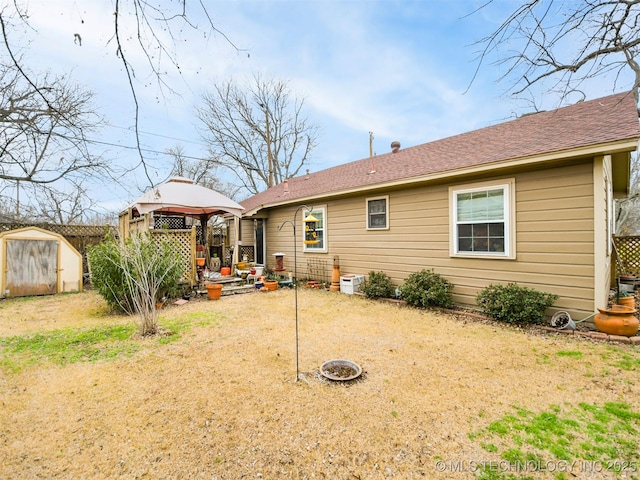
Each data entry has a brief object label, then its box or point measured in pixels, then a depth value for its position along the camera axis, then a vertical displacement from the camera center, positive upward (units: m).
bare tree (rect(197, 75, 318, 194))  17.95 +7.08
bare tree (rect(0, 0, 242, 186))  1.67 +1.26
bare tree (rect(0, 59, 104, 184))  6.48 +2.59
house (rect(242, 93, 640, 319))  4.37 +0.65
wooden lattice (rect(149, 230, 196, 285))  7.23 -0.13
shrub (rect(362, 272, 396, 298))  6.76 -1.12
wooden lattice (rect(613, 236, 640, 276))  8.13 -0.45
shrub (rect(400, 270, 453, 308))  5.70 -1.03
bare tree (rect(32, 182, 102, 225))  7.64 +1.24
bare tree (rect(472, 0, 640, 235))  2.64 +2.04
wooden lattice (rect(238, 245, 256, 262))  11.32 -0.46
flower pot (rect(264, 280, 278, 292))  8.41 -1.31
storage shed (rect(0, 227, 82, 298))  7.12 -0.56
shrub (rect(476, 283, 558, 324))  4.57 -1.05
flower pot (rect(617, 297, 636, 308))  5.08 -1.11
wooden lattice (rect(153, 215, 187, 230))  11.07 +0.77
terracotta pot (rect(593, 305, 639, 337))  3.92 -1.16
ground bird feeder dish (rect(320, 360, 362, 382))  3.03 -1.44
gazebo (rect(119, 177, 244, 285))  7.03 +0.93
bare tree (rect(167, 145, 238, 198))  18.56 +4.71
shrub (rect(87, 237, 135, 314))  5.58 -0.73
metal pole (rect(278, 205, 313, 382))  2.99 -1.43
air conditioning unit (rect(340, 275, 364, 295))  7.54 -1.14
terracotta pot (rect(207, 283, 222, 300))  7.05 -1.23
